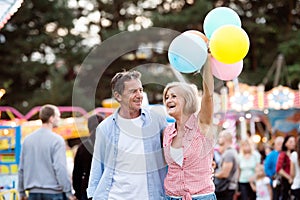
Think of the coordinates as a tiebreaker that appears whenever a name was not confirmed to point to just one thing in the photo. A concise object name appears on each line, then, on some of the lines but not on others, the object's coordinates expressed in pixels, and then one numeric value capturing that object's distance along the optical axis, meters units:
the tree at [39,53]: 22.88
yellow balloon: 4.29
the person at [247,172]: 9.13
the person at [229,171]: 7.69
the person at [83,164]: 5.99
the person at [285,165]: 8.30
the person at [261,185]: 9.03
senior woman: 4.18
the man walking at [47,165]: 6.00
